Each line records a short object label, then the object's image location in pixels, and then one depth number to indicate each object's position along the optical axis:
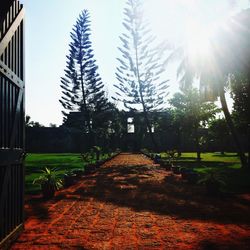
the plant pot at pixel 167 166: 16.19
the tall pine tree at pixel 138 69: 31.53
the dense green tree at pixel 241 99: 19.33
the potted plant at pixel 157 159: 21.07
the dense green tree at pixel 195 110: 27.11
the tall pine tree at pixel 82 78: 33.19
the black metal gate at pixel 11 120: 3.91
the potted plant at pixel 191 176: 10.66
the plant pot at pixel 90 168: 14.35
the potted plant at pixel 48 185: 7.83
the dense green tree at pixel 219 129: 37.98
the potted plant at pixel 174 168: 14.18
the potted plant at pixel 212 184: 8.15
